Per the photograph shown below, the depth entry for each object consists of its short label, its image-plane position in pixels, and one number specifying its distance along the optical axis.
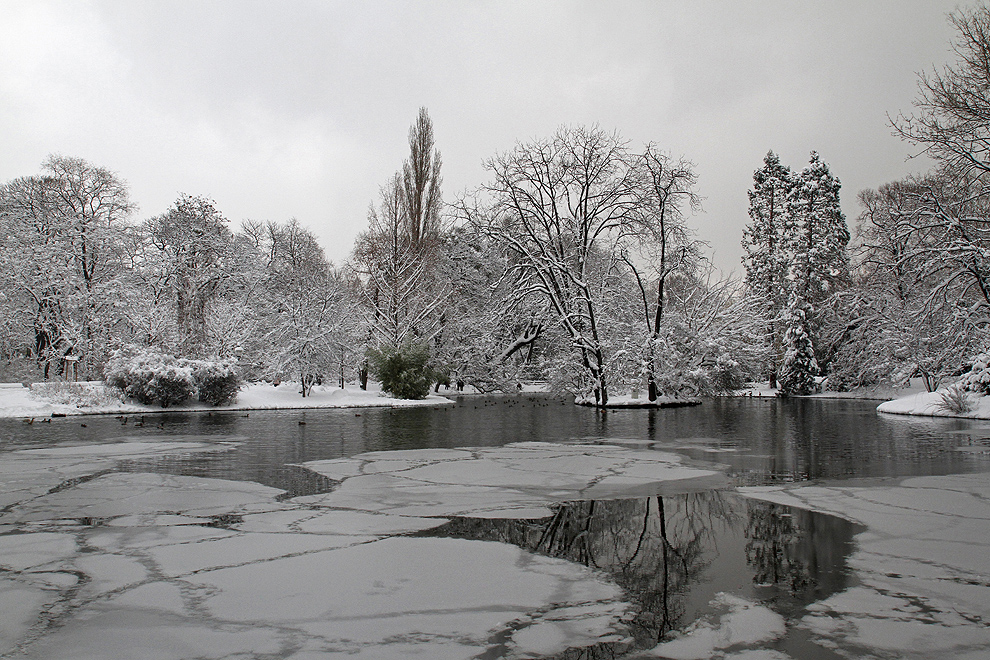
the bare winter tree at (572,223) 27.72
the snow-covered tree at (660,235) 27.17
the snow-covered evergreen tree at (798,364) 41.25
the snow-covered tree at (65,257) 33.00
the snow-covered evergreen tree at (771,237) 43.66
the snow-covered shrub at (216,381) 26.06
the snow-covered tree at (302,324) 30.55
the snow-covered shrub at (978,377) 19.27
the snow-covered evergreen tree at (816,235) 43.12
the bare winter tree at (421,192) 44.56
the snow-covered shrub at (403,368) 32.38
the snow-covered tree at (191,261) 35.12
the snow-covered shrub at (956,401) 19.55
